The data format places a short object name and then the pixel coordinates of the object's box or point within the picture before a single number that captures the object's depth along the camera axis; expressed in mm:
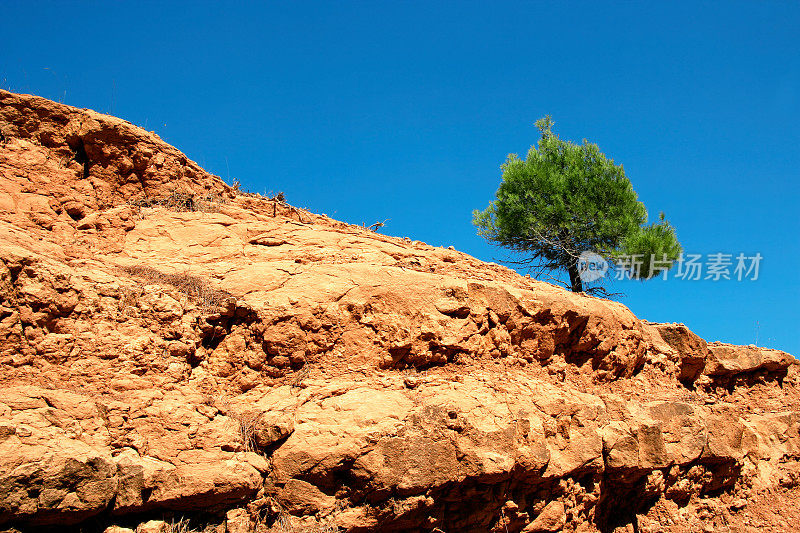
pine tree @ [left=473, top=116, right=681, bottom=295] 17234
